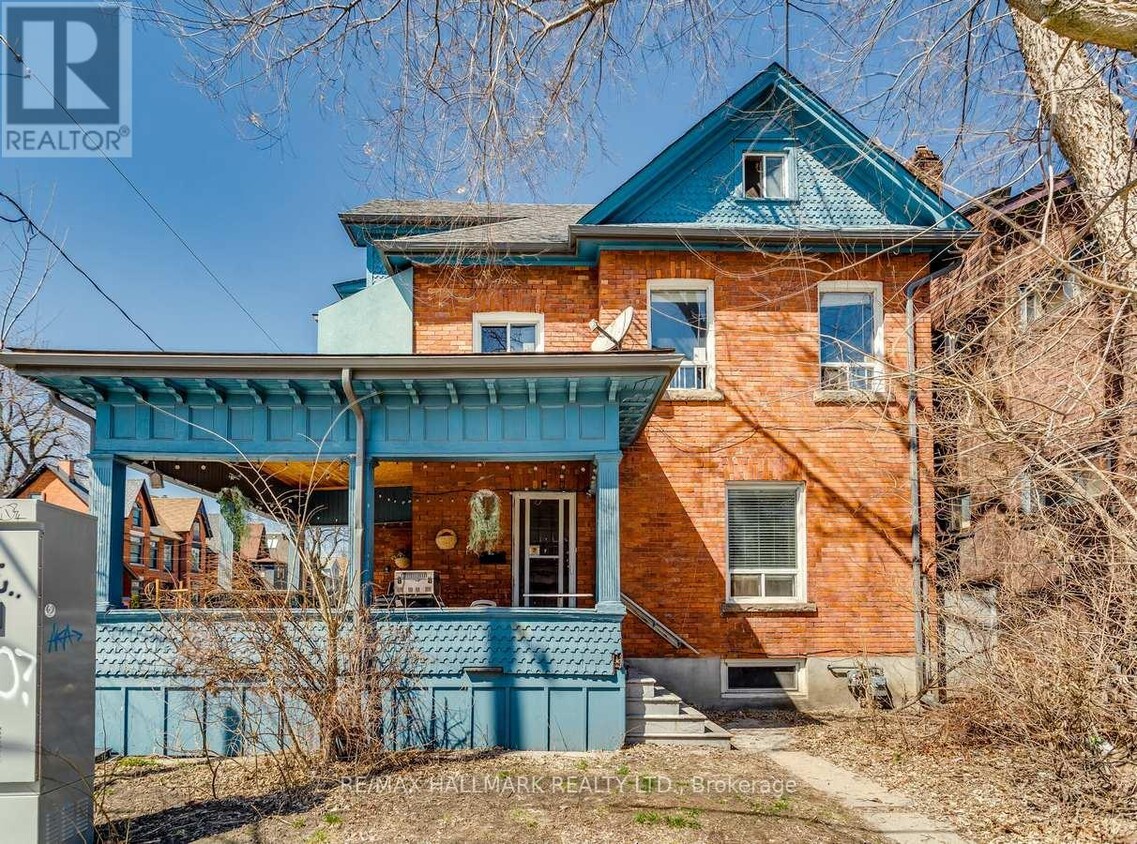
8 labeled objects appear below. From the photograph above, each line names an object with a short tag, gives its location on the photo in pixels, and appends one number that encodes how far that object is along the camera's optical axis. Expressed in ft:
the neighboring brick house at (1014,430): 21.12
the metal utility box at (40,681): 16.26
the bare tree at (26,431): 87.15
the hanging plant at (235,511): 30.37
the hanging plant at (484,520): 34.50
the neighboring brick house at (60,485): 95.40
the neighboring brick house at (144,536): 120.57
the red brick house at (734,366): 37.27
